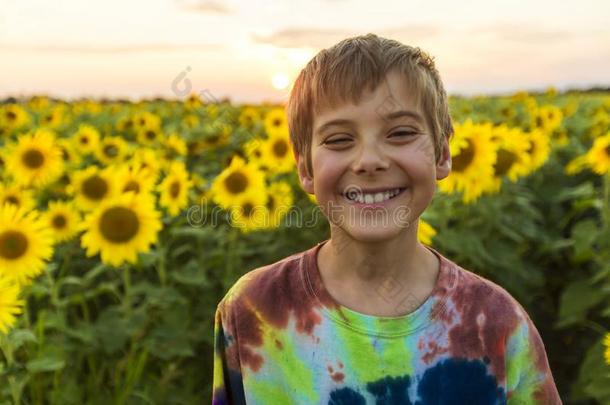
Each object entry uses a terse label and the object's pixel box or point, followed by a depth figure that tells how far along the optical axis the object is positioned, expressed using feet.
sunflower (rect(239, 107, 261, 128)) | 22.52
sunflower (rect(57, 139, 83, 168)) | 16.05
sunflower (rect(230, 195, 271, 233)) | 11.98
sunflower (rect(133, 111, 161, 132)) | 21.05
